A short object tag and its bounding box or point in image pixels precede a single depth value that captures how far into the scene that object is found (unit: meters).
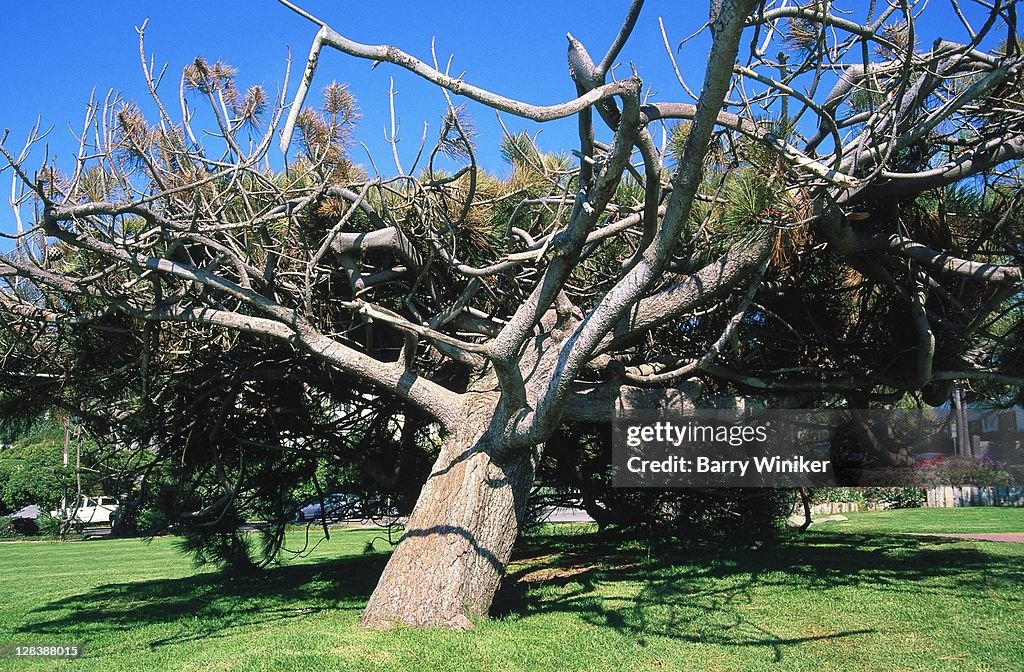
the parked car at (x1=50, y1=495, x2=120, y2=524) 33.72
